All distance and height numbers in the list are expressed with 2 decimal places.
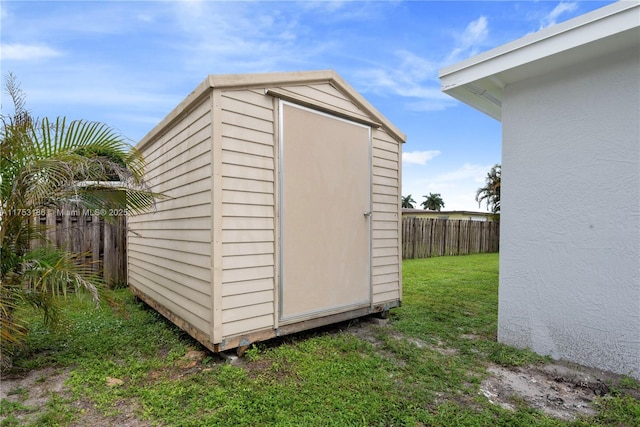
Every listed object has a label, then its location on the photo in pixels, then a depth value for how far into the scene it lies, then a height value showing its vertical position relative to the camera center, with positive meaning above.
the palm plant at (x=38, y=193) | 2.38 +0.11
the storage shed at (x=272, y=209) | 2.71 +0.01
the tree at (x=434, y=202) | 44.34 +1.19
